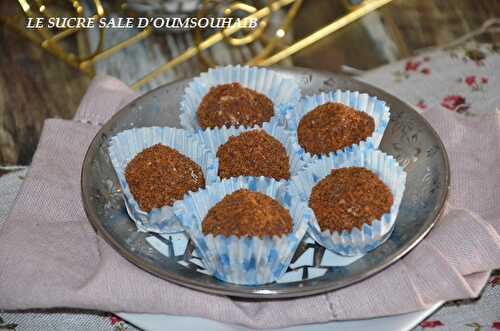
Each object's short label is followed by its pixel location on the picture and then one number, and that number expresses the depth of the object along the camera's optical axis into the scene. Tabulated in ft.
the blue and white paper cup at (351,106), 1.45
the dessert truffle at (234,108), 1.48
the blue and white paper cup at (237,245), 1.24
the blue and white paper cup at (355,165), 1.29
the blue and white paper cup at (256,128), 1.43
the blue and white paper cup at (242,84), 1.53
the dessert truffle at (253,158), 1.38
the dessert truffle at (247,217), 1.25
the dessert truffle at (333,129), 1.41
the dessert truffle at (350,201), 1.29
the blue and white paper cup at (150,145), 1.35
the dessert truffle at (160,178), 1.35
